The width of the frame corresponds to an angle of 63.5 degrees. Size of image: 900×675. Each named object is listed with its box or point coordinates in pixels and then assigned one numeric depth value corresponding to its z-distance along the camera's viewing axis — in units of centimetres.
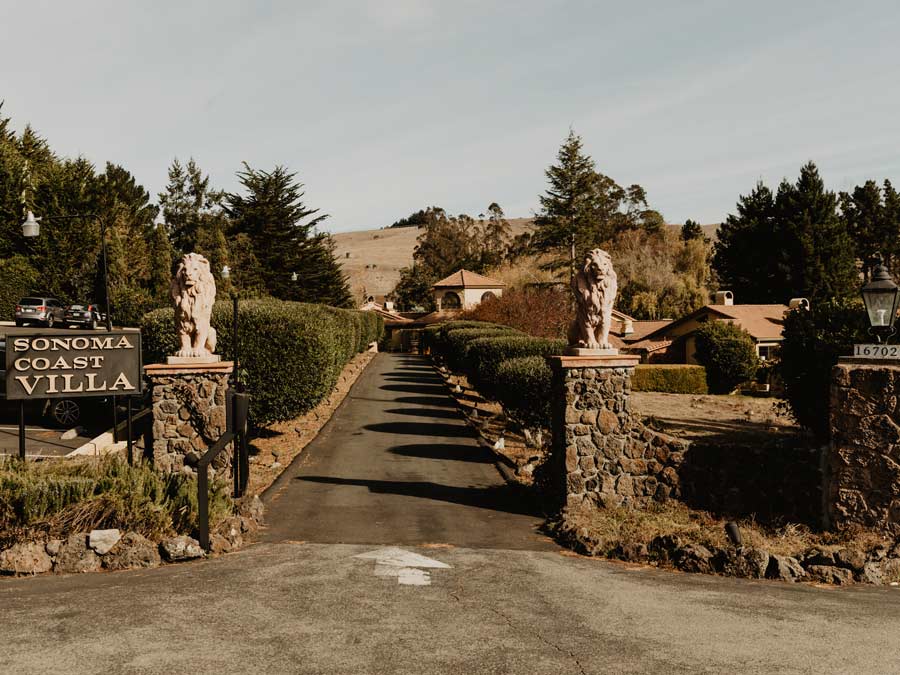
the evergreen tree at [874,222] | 7244
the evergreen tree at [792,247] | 5891
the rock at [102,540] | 801
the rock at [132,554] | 799
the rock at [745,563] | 852
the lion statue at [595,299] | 1138
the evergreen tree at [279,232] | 5484
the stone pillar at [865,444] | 945
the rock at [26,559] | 771
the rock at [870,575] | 840
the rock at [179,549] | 827
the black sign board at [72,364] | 1020
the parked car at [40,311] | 4003
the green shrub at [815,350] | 1605
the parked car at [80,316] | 4169
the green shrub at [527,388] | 1812
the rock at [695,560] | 865
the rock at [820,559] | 854
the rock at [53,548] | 790
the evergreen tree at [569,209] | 6166
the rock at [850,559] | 845
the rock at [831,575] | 836
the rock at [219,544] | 862
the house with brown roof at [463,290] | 8038
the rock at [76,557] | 786
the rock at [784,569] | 843
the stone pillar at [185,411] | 1134
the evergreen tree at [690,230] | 9375
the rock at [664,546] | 887
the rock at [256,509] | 1028
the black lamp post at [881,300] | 953
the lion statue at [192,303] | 1141
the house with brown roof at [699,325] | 4597
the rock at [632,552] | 901
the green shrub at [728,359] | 4178
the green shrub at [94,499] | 814
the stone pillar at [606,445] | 1118
